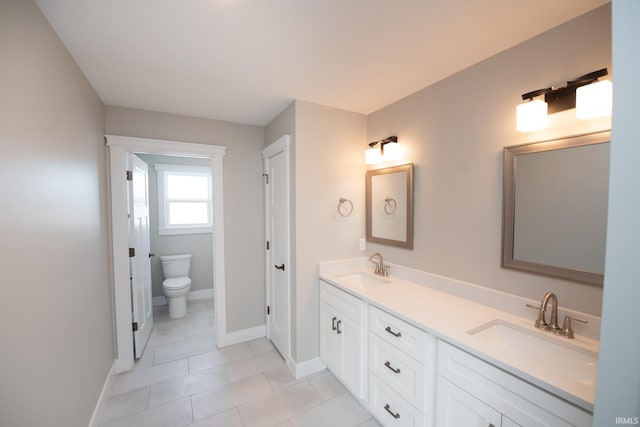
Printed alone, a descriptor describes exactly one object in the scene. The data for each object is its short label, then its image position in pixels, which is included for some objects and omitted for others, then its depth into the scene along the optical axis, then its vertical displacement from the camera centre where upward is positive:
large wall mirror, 1.20 -0.02
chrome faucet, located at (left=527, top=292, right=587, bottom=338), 1.23 -0.60
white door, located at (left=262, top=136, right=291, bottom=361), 2.42 -0.40
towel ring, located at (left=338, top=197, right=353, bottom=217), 2.45 -0.02
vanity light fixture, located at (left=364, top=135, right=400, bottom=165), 2.23 +0.50
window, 3.94 +0.10
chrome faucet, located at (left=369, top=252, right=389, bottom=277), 2.31 -0.60
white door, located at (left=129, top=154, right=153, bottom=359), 2.48 -0.55
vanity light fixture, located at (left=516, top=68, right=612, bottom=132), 1.12 +0.51
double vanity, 0.98 -0.76
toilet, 3.41 -1.08
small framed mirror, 2.15 +0.00
